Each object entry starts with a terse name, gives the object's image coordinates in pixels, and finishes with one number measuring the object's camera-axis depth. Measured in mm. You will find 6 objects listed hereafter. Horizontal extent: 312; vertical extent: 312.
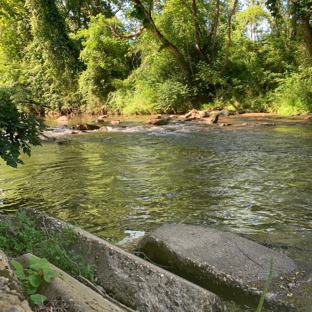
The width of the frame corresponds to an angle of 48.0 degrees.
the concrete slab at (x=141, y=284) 2369
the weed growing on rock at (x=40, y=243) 2633
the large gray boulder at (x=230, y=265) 2602
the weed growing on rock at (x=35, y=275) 1819
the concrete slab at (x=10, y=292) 1479
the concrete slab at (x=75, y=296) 1816
